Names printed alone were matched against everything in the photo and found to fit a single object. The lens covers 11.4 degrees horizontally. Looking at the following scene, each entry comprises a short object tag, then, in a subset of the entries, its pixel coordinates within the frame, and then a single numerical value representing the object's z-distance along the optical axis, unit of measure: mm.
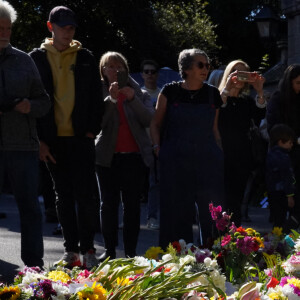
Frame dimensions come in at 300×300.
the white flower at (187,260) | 6270
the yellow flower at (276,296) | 5831
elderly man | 9981
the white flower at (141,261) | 6214
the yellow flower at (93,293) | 5159
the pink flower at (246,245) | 7366
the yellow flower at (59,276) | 5808
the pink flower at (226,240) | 7432
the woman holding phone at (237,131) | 12814
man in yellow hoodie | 11082
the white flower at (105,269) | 5903
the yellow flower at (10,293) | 5221
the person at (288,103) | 14389
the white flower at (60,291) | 5254
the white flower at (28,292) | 5290
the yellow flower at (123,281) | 5660
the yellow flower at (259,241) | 7623
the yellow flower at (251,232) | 7984
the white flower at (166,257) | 6647
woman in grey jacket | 11655
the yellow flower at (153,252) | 7399
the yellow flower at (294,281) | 6067
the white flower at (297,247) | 7458
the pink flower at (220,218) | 7524
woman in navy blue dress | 10621
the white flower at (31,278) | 5620
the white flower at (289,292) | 5907
